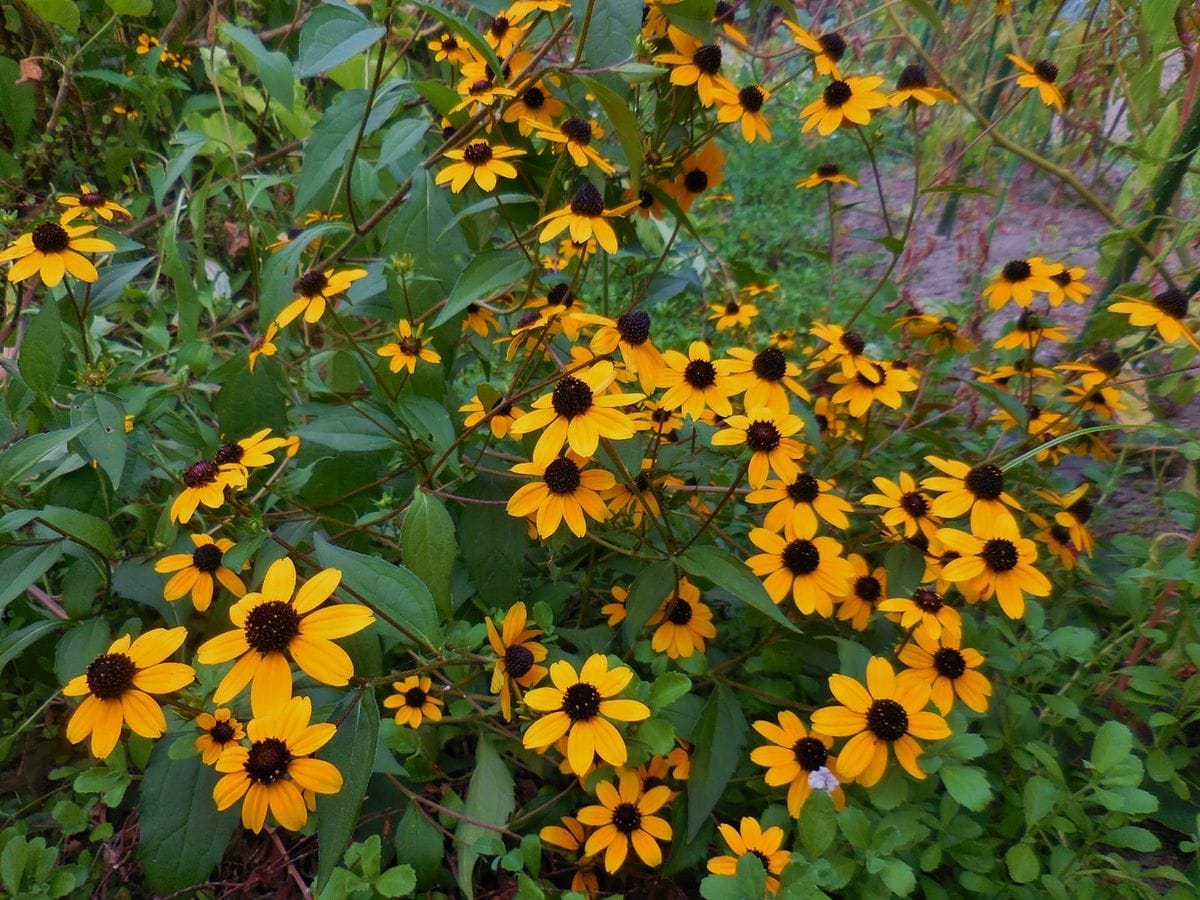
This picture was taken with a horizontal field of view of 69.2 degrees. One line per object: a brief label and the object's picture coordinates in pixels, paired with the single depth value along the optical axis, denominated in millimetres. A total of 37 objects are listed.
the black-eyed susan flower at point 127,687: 272
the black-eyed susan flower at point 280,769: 264
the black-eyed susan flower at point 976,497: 340
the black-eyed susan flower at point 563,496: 310
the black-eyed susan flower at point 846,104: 431
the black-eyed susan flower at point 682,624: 361
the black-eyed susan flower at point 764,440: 333
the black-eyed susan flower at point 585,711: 291
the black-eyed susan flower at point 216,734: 296
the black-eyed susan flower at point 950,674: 326
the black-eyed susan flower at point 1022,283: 446
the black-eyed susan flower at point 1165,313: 384
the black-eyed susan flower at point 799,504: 340
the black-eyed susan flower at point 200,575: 319
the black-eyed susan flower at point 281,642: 258
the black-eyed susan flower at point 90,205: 400
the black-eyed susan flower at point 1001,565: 326
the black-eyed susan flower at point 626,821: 328
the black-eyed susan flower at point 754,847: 309
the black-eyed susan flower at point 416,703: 353
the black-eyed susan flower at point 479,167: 375
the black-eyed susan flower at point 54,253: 344
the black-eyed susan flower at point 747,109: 412
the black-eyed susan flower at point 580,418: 290
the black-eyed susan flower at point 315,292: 356
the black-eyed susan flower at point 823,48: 419
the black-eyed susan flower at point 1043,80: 452
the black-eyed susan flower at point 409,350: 370
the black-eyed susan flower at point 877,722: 308
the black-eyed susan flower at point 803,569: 336
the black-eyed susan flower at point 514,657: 316
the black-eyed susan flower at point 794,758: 325
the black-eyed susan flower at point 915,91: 447
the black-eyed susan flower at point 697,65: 400
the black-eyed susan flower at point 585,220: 350
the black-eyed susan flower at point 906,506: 353
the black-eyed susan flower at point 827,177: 513
